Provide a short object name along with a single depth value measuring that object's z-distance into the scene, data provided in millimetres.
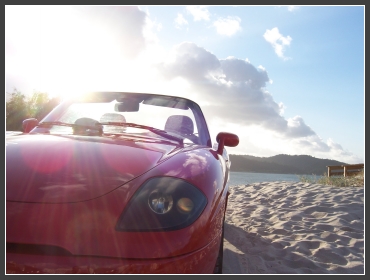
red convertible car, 1307
